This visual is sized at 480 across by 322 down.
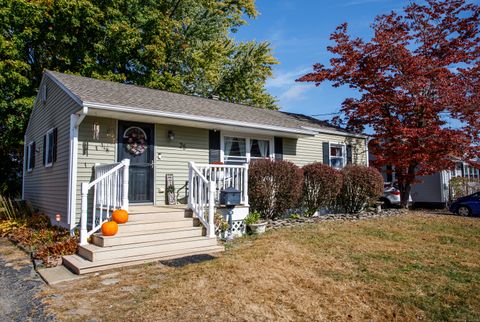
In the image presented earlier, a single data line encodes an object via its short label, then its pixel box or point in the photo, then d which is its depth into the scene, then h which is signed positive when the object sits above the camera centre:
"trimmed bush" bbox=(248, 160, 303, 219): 8.51 -0.08
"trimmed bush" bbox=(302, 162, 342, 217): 9.62 -0.08
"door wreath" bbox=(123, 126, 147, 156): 8.23 +1.08
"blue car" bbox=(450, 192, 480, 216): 12.59 -0.93
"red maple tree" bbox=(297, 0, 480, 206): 12.12 +3.70
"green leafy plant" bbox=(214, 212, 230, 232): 7.30 -0.89
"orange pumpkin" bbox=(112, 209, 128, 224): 5.95 -0.58
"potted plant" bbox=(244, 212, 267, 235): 7.86 -0.97
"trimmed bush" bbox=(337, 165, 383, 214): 10.56 -0.19
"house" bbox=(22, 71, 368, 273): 6.15 +0.77
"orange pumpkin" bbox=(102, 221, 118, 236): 5.63 -0.76
